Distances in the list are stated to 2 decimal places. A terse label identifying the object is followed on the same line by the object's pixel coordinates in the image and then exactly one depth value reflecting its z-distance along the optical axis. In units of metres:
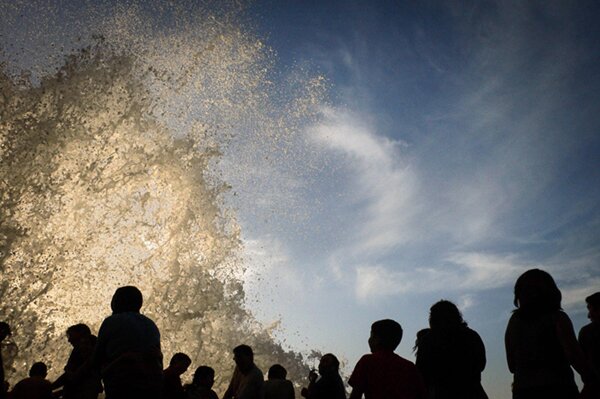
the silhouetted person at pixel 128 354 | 3.50
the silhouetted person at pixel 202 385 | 7.03
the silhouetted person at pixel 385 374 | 3.89
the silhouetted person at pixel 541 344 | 3.40
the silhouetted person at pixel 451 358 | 3.84
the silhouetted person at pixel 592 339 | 4.25
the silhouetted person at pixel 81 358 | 5.22
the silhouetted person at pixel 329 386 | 6.62
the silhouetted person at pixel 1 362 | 5.21
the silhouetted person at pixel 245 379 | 6.62
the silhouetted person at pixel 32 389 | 5.93
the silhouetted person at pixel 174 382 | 6.24
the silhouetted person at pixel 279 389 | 7.78
